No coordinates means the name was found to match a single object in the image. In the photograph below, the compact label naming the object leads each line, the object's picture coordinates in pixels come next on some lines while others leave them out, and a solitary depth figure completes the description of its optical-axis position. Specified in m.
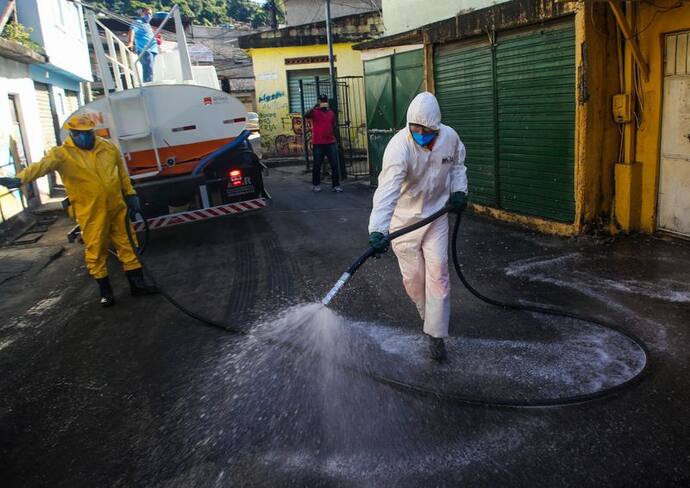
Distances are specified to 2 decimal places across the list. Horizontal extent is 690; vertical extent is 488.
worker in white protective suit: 3.97
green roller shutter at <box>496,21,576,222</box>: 6.98
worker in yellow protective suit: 5.71
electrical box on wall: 6.55
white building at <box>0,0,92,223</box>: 11.68
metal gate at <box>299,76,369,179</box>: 16.87
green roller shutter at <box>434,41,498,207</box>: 8.42
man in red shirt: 11.99
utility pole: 13.91
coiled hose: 3.45
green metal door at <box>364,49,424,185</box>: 10.52
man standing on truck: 10.33
